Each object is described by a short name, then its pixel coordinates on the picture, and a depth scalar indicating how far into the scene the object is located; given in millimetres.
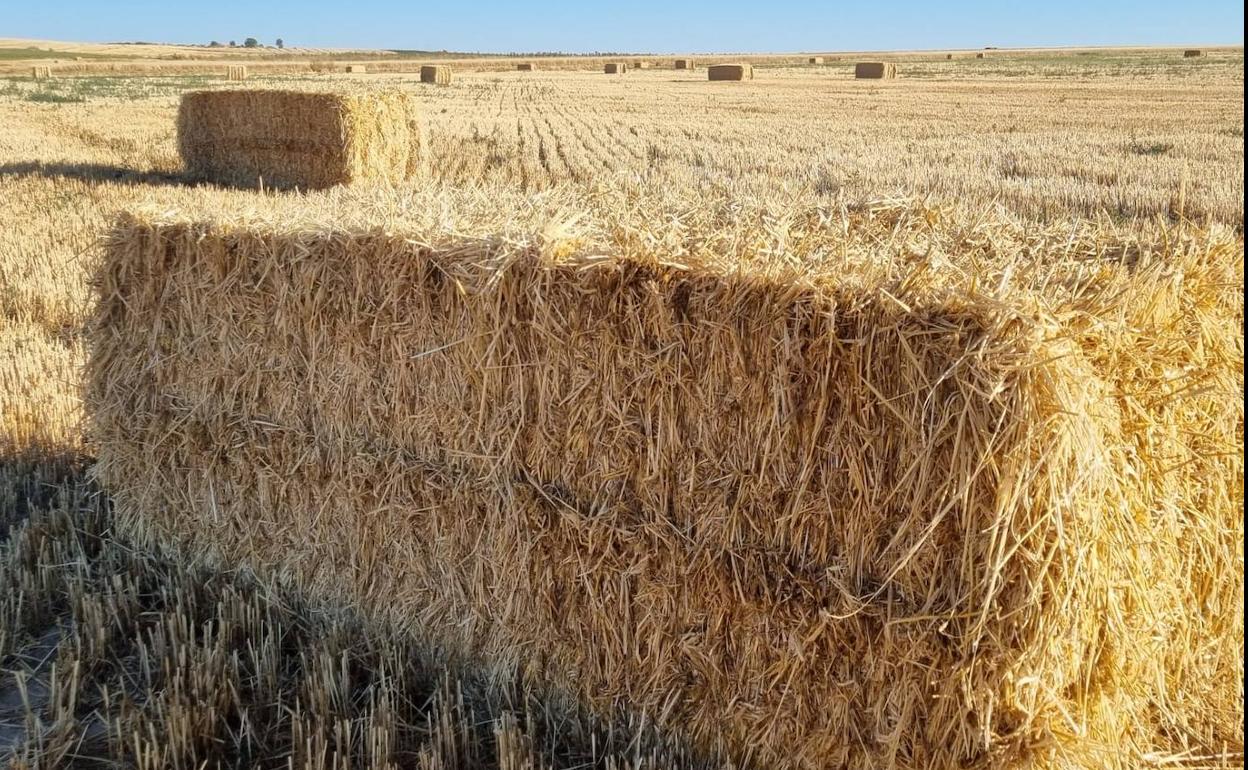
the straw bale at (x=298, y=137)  15781
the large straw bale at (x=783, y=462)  2479
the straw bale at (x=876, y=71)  54562
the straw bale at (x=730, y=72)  53719
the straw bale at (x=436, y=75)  52569
